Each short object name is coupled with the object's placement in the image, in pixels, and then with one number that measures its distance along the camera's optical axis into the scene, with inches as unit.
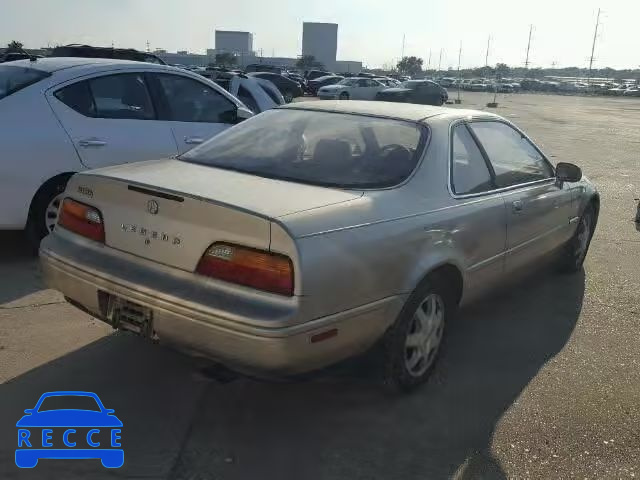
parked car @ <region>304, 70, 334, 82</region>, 1940.1
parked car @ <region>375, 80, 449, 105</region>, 1256.6
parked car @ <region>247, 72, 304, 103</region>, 1093.8
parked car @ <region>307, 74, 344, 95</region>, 1517.0
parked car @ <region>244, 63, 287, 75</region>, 1636.1
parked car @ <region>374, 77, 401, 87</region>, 1550.0
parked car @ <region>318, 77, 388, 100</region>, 1272.1
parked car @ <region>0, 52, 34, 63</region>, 587.4
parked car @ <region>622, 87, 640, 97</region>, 3022.9
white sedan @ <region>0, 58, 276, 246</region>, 191.9
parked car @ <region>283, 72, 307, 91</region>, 1513.0
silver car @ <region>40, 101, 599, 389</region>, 105.2
